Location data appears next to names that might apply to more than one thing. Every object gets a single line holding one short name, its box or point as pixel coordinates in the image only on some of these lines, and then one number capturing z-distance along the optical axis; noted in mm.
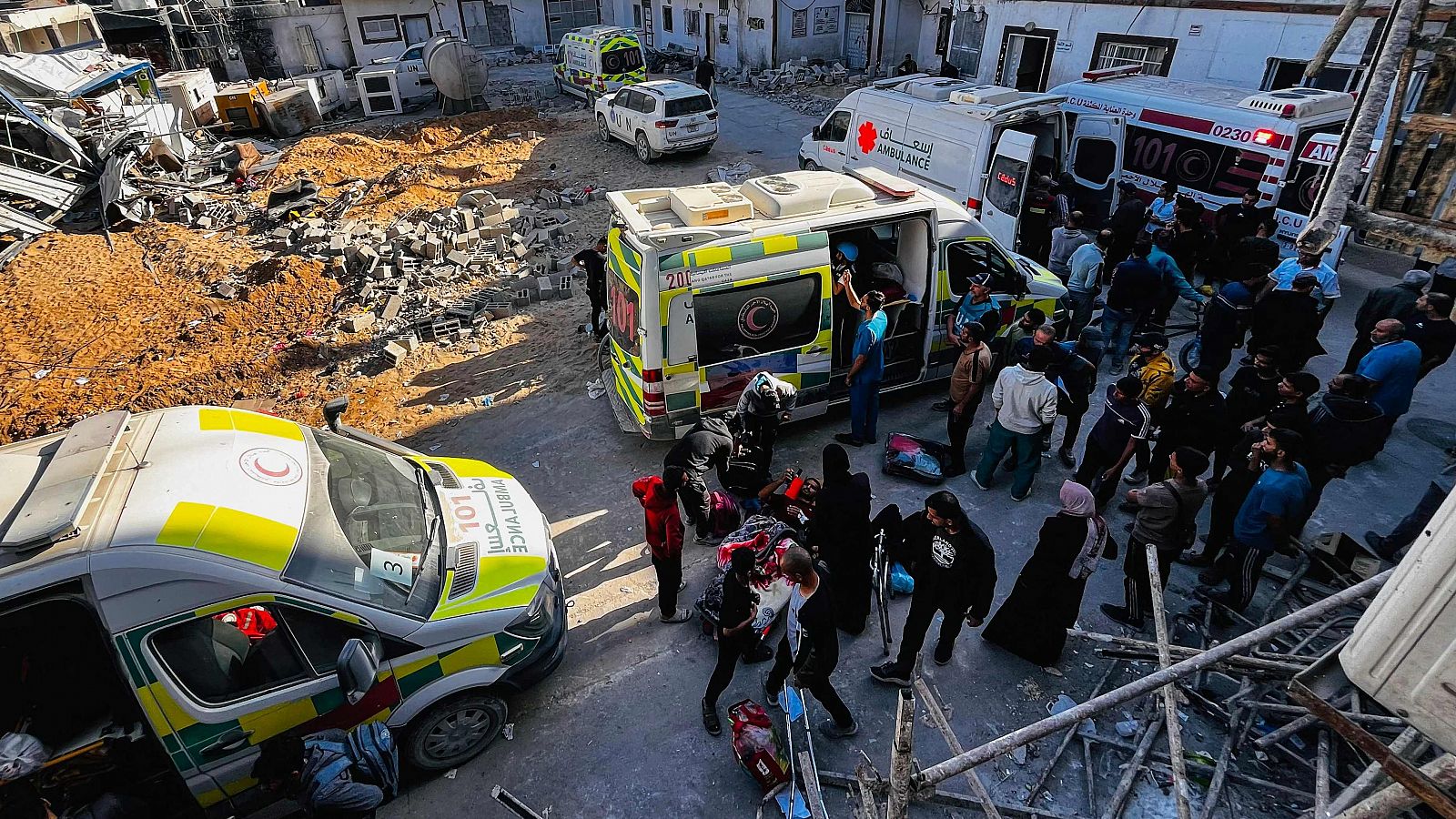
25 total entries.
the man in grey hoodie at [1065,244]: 9516
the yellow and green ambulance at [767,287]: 6496
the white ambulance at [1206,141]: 9797
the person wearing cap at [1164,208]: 10453
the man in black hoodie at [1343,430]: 5297
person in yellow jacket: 6359
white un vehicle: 16578
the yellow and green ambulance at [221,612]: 3555
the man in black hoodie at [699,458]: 5441
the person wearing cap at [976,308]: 7298
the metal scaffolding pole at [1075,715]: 2529
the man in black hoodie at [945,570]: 4348
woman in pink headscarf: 4480
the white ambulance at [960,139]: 10312
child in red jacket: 4965
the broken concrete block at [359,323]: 10164
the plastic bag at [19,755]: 3394
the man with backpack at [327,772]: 3602
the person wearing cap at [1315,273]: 7613
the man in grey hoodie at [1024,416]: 6027
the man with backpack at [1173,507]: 4781
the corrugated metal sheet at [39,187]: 13680
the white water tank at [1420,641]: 1846
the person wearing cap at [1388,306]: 7070
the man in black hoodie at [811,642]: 4012
